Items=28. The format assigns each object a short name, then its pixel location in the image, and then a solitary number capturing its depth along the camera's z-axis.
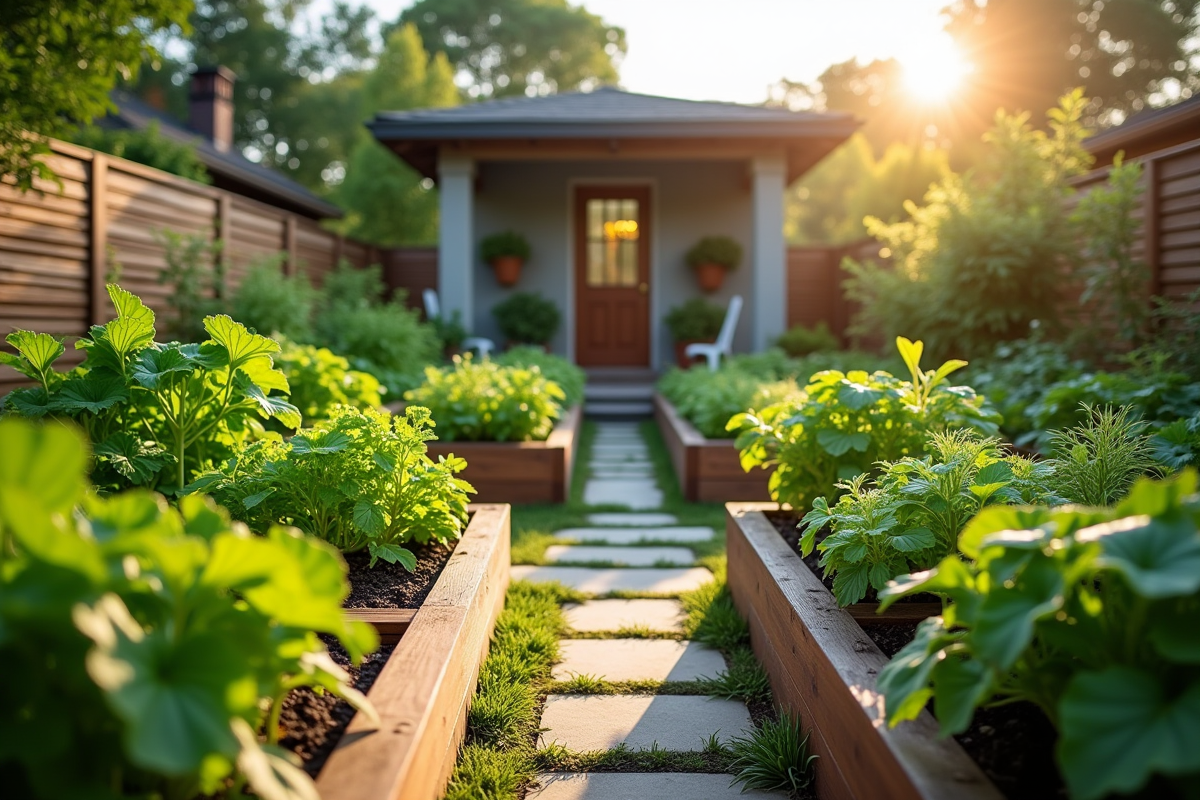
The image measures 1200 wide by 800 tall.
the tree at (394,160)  14.98
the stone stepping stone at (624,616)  2.61
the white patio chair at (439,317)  8.00
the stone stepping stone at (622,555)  3.38
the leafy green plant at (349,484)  1.99
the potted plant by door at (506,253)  9.29
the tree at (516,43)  26.34
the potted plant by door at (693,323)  9.08
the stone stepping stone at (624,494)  4.65
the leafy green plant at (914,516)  1.78
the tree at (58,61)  3.43
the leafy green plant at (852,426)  2.45
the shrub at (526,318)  9.12
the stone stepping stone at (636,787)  1.62
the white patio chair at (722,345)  8.04
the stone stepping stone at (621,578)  3.02
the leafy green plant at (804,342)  8.51
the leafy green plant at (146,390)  1.90
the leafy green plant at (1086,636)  0.85
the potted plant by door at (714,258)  9.33
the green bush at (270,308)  5.50
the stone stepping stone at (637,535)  3.76
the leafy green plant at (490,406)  4.45
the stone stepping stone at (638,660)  2.23
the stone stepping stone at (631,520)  4.13
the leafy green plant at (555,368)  6.32
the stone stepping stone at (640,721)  1.85
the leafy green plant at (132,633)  0.77
